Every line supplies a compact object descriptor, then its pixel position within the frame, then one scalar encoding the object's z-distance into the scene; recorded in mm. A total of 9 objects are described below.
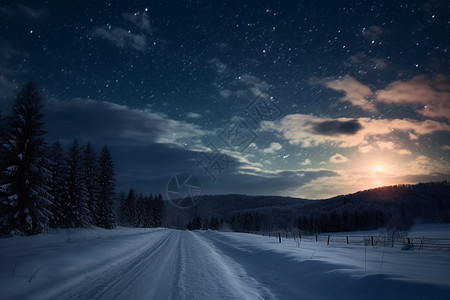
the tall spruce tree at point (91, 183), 37375
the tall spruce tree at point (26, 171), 19719
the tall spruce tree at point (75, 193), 31281
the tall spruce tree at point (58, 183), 29312
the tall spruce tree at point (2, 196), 19109
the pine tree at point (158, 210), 93250
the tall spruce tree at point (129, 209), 66750
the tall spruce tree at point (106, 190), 41250
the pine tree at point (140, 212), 71938
